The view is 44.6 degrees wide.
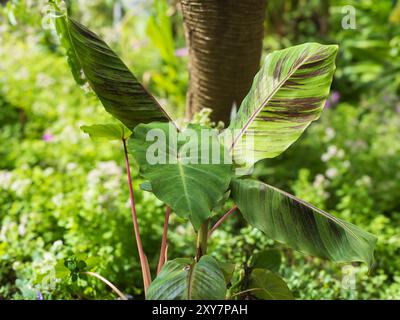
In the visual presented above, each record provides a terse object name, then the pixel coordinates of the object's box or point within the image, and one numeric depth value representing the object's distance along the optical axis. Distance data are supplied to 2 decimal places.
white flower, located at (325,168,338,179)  2.48
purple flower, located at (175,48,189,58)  3.97
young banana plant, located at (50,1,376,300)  1.18
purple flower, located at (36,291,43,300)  1.61
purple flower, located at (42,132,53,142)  2.89
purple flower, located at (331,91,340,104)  3.44
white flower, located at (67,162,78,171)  2.31
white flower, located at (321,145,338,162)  2.55
